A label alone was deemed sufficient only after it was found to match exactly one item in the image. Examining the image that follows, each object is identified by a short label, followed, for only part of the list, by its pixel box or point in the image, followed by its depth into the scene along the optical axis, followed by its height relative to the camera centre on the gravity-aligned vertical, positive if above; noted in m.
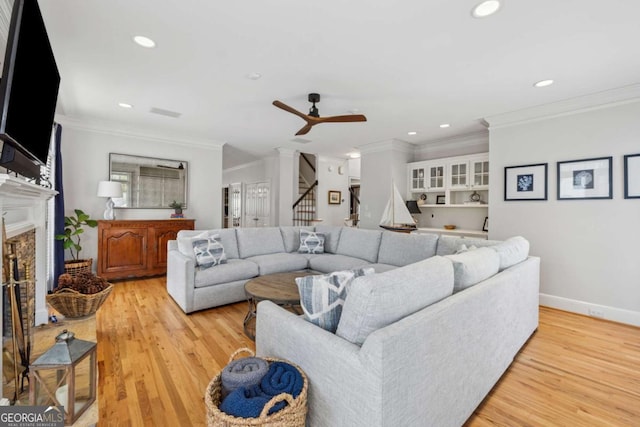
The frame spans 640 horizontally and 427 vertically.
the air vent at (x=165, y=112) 3.73 +1.34
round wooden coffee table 2.37 -0.69
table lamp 4.23 +0.29
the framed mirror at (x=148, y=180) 4.63 +0.55
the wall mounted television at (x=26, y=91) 1.10 +0.54
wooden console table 4.14 -0.52
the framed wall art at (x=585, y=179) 3.10 +0.41
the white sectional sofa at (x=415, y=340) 1.07 -0.58
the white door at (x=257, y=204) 7.21 +0.22
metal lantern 1.25 -0.76
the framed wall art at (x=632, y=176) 2.92 +0.40
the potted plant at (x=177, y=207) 4.98 +0.09
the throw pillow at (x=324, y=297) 1.36 -0.40
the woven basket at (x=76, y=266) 3.77 -0.72
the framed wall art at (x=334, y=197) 7.24 +0.42
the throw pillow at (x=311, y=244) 4.29 -0.47
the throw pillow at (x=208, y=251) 3.26 -0.45
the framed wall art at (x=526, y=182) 3.53 +0.41
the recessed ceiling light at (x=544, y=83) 2.83 +1.32
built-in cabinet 4.55 +0.46
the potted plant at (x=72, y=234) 3.69 -0.31
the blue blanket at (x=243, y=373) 1.16 -0.67
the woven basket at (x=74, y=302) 2.36 -0.76
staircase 7.09 +0.12
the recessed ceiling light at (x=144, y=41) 2.18 +1.32
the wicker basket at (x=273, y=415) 1.01 -0.73
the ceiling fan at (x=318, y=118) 3.11 +1.04
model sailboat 4.18 -0.02
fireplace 1.48 -0.23
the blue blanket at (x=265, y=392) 1.06 -0.71
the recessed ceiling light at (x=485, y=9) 1.77 +1.30
